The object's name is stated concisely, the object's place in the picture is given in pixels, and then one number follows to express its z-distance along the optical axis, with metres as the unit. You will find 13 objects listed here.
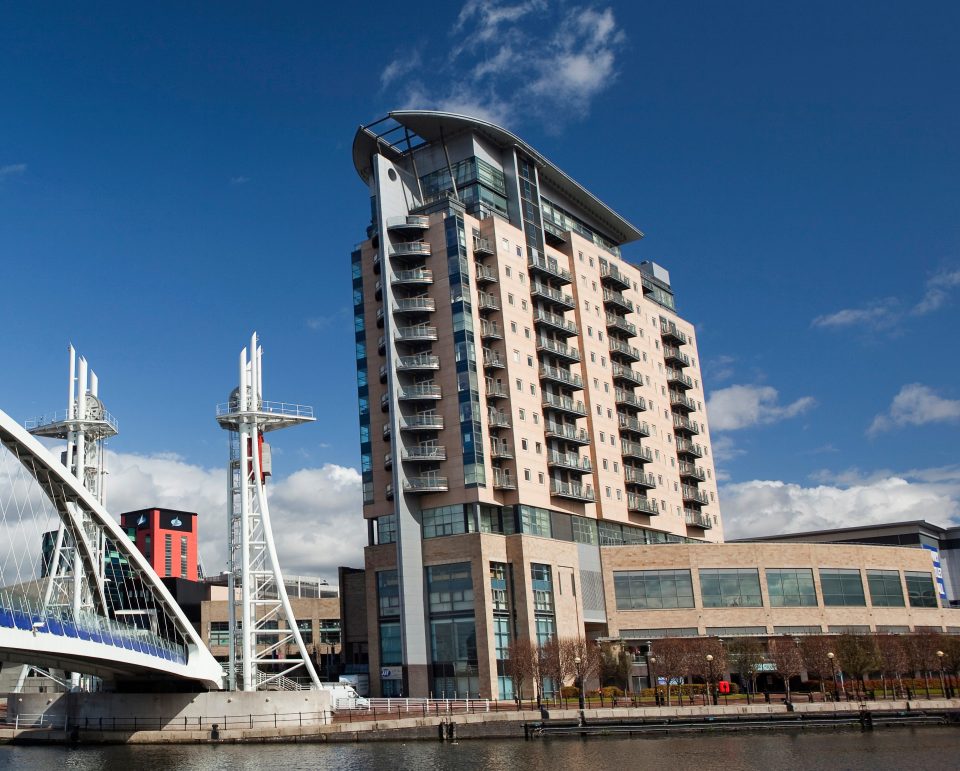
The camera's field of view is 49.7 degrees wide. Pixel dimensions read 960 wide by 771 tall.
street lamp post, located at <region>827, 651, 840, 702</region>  77.94
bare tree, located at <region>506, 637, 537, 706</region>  77.69
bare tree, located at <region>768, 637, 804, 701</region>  77.88
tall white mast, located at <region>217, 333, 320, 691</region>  72.50
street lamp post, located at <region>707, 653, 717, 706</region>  73.80
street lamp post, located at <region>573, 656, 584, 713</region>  72.61
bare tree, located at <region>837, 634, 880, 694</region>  81.00
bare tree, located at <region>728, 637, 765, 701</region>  79.81
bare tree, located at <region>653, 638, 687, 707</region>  79.19
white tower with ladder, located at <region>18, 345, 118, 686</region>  83.38
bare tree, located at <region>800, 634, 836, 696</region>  78.38
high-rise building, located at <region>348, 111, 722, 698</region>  86.69
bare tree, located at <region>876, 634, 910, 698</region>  82.44
